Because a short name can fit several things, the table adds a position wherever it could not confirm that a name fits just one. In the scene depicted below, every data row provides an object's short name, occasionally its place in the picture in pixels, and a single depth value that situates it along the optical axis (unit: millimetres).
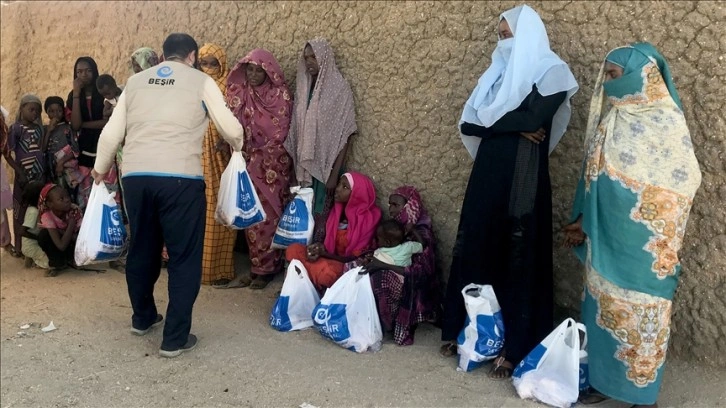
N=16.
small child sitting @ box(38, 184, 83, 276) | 5031
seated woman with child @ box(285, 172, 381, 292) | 4203
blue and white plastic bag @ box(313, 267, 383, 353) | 3738
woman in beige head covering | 4539
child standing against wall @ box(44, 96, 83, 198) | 5375
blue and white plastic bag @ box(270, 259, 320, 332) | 4062
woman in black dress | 3305
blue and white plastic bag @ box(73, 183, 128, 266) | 3756
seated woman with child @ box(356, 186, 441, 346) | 3826
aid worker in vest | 3438
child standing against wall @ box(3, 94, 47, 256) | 5383
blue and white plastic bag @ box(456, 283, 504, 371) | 3408
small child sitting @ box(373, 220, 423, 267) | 3885
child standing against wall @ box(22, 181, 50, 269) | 5184
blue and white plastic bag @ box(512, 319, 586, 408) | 3006
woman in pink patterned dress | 4691
